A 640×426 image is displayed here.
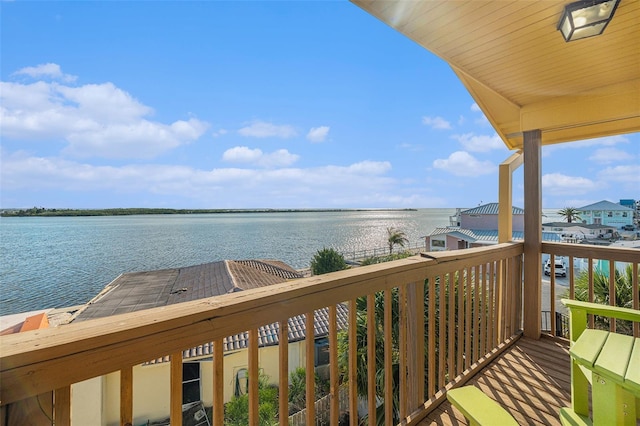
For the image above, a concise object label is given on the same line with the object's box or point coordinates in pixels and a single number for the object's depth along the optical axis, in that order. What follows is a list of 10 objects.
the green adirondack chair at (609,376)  0.94
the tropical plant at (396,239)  26.59
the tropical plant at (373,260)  9.55
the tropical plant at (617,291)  4.76
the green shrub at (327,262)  16.34
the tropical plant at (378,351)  3.93
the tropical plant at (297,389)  5.56
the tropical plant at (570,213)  16.94
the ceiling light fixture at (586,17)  1.50
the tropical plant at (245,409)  4.36
